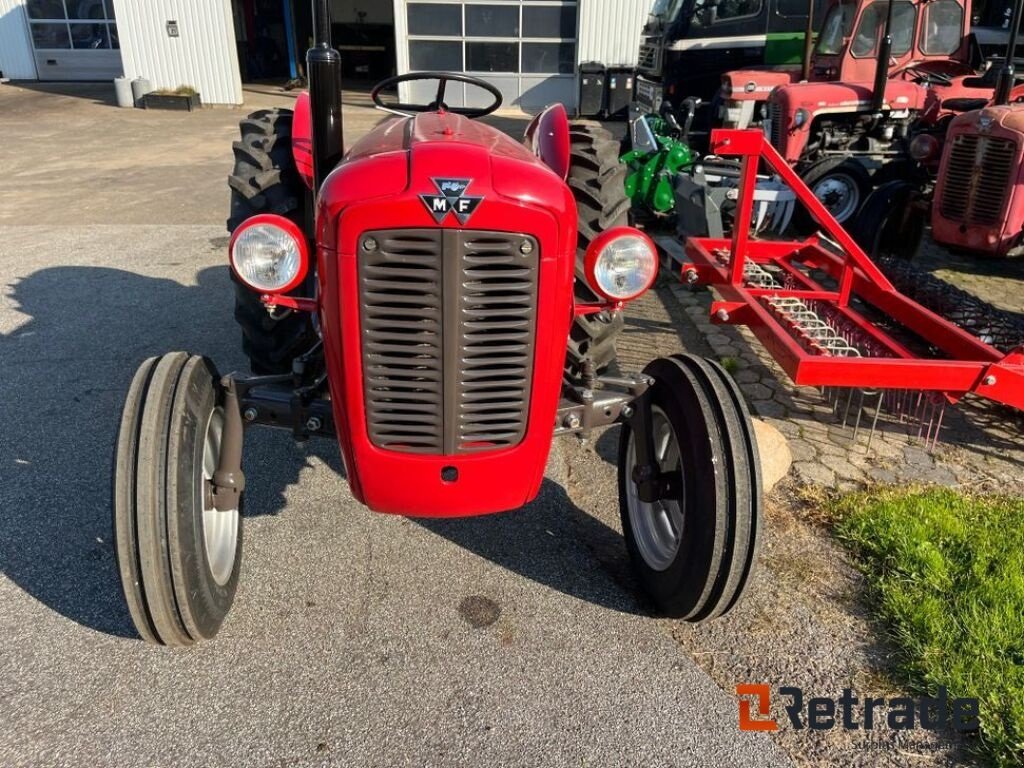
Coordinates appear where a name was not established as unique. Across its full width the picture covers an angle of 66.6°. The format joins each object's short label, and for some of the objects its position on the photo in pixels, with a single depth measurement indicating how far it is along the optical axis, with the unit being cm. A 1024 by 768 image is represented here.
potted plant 1552
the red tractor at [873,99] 735
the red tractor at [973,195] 550
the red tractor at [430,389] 198
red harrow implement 315
